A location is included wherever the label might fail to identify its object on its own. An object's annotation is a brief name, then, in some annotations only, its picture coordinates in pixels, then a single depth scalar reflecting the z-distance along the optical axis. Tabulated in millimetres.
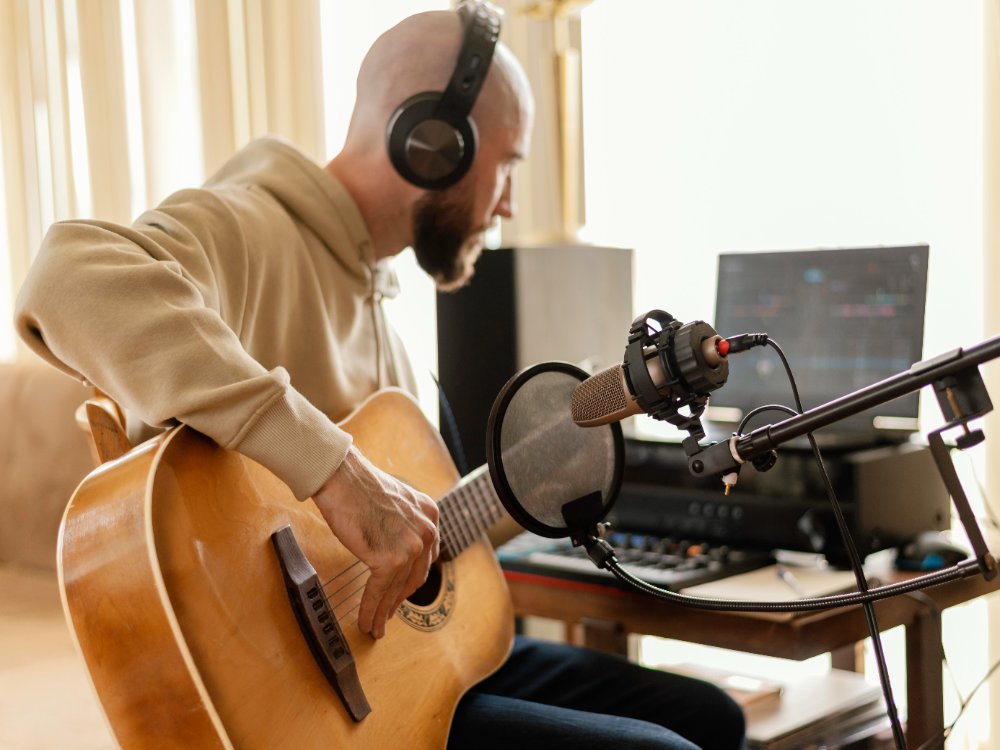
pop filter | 841
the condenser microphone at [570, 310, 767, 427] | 705
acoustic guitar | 918
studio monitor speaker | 2010
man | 1020
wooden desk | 1331
